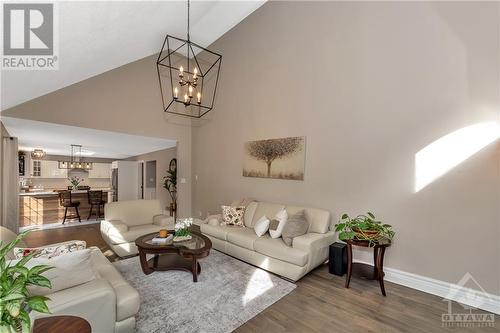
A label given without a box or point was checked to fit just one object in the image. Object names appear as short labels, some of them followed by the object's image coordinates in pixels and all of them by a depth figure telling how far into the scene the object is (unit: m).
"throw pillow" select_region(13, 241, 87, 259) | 1.82
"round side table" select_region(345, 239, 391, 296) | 2.64
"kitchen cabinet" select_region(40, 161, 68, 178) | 9.30
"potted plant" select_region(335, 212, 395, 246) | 2.64
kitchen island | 6.16
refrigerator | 8.48
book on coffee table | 3.05
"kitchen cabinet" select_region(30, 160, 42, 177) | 8.82
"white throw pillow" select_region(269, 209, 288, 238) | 3.41
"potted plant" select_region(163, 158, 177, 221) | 6.70
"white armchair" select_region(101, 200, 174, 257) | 3.66
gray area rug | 2.13
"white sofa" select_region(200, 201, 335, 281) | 2.94
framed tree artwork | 4.02
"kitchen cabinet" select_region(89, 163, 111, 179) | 10.51
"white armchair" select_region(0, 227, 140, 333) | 1.52
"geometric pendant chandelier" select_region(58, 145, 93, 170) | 8.63
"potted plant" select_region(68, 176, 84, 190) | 9.53
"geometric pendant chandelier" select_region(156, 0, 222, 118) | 5.58
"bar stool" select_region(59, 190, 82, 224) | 6.08
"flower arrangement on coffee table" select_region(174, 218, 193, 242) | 3.17
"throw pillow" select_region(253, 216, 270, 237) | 3.54
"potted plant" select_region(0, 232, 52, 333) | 0.92
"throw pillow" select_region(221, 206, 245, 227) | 4.22
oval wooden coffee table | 2.88
